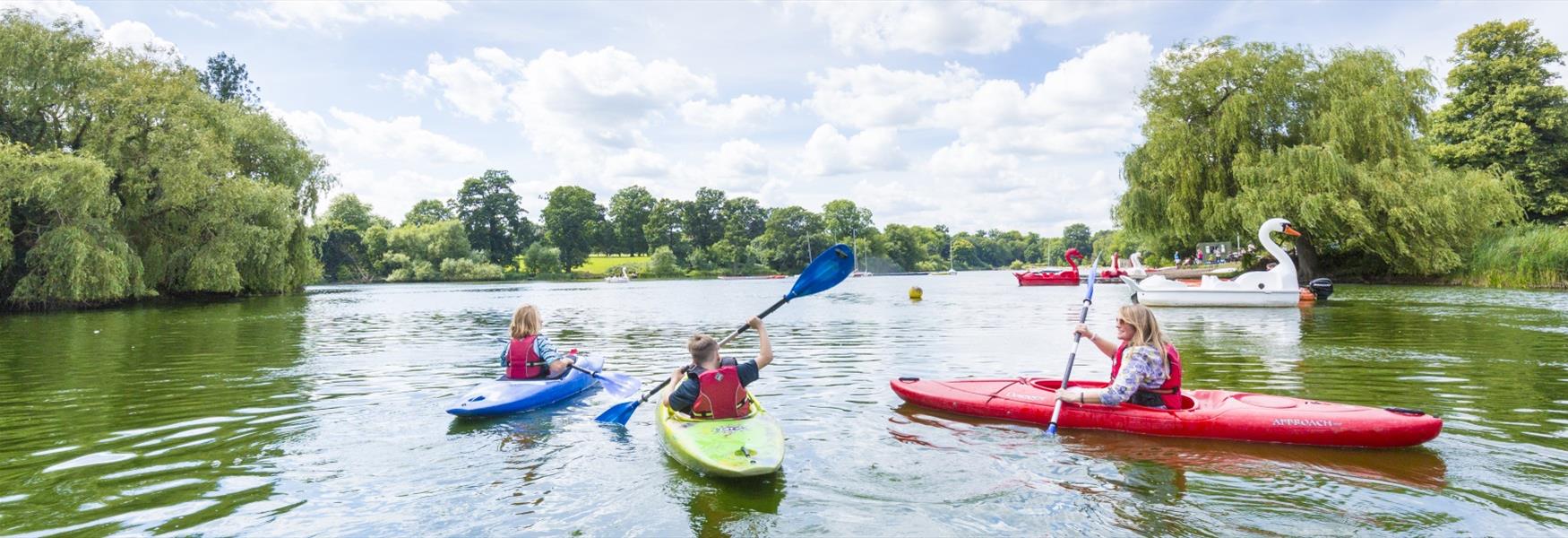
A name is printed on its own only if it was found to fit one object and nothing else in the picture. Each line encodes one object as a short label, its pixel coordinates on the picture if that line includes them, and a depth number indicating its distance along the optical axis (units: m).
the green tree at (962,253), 151.12
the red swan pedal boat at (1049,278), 45.16
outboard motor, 22.69
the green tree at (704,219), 108.81
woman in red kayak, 6.80
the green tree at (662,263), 93.62
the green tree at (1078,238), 155.60
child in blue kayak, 8.62
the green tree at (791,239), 101.31
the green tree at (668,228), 105.94
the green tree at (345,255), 77.56
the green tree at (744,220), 105.24
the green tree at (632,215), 108.19
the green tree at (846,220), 109.56
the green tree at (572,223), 99.94
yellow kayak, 5.55
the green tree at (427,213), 96.56
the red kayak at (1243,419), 6.20
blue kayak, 7.79
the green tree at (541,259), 86.00
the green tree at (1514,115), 33.16
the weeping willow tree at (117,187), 23.25
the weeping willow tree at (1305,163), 27.19
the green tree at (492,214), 93.88
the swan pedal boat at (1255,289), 20.94
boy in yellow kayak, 6.34
